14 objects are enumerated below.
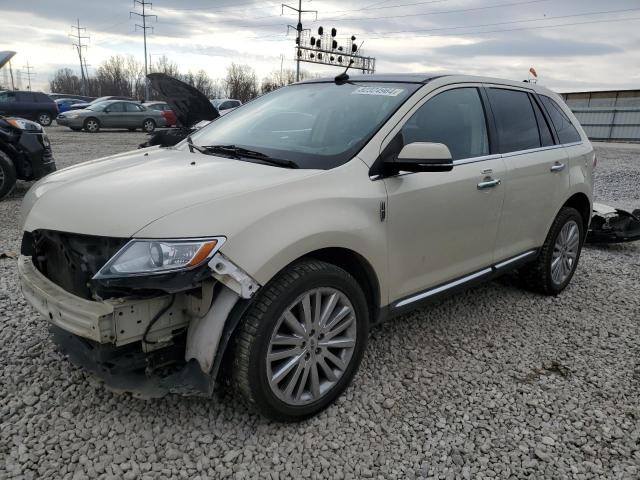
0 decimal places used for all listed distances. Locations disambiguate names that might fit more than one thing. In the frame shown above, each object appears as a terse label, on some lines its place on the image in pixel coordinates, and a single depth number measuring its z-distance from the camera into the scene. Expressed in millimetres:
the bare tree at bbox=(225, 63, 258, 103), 65188
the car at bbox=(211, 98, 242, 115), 26844
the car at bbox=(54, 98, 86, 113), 31000
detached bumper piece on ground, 6078
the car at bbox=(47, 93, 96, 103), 35969
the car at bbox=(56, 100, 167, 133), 22578
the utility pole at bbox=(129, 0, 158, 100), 56594
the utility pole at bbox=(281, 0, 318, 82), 43938
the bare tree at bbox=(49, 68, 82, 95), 87438
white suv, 2160
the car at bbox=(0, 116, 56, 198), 7375
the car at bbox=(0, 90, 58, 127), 22391
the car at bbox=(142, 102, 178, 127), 24497
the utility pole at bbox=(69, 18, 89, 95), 68838
